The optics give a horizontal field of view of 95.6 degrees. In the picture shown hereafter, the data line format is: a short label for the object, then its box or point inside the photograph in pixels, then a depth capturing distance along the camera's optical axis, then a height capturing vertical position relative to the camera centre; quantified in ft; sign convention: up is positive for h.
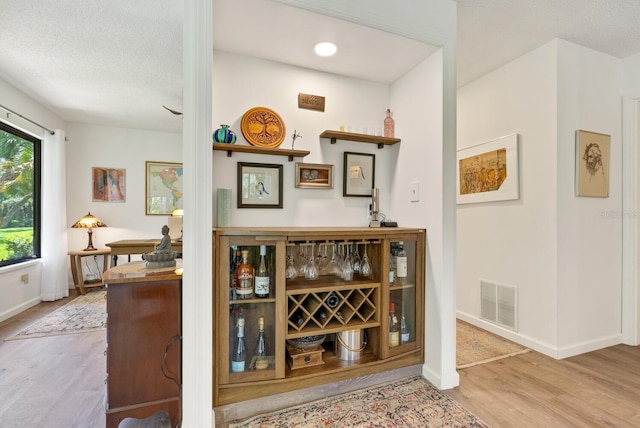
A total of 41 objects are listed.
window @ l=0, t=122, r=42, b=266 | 10.93 +0.77
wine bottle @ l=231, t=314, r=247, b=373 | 5.40 -2.63
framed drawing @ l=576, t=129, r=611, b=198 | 7.84 +1.35
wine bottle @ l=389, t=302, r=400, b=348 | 6.59 -2.64
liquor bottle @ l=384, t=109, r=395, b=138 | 7.64 +2.30
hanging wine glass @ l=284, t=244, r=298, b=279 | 6.02 -1.07
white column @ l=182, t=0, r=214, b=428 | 4.61 -0.07
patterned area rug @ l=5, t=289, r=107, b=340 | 9.30 -3.77
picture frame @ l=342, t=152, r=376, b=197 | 7.36 +1.02
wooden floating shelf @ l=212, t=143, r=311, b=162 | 6.00 +1.38
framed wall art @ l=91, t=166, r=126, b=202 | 14.96 +1.57
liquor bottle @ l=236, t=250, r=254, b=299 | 5.49 -1.24
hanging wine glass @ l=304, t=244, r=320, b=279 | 6.35 -1.22
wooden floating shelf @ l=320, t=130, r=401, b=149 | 6.84 +1.86
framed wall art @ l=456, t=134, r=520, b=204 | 8.57 +1.33
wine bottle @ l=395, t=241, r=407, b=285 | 6.58 -1.16
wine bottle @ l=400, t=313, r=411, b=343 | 6.72 -2.77
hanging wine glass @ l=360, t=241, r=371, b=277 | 6.65 -1.21
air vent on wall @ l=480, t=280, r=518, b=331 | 8.57 -2.81
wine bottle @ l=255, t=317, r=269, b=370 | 5.53 -2.67
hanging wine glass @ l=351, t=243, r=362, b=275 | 6.78 -1.12
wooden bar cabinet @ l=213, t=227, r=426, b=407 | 5.21 -1.91
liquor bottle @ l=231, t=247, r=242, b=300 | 5.44 -1.14
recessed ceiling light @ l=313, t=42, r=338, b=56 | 6.23 +3.62
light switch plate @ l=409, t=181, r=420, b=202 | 6.87 +0.54
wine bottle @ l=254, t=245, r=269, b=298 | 5.56 -1.25
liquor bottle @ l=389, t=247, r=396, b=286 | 6.57 -1.24
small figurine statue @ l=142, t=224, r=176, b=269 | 5.47 -0.80
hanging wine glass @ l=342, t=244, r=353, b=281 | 6.46 -1.21
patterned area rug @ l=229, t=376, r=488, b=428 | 5.12 -3.71
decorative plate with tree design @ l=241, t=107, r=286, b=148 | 6.46 +1.96
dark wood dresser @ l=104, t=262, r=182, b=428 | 4.68 -2.16
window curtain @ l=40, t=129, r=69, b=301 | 12.67 -0.11
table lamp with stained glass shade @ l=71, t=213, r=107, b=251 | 13.74 -0.43
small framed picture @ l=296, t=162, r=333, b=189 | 6.92 +0.92
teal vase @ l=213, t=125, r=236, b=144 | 6.05 +1.64
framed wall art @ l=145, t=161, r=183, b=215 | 15.75 +1.48
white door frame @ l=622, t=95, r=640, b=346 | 8.46 -0.26
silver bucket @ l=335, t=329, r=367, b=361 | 6.24 -2.85
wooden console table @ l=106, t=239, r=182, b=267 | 9.41 -1.09
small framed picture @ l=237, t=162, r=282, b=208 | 6.46 +0.65
